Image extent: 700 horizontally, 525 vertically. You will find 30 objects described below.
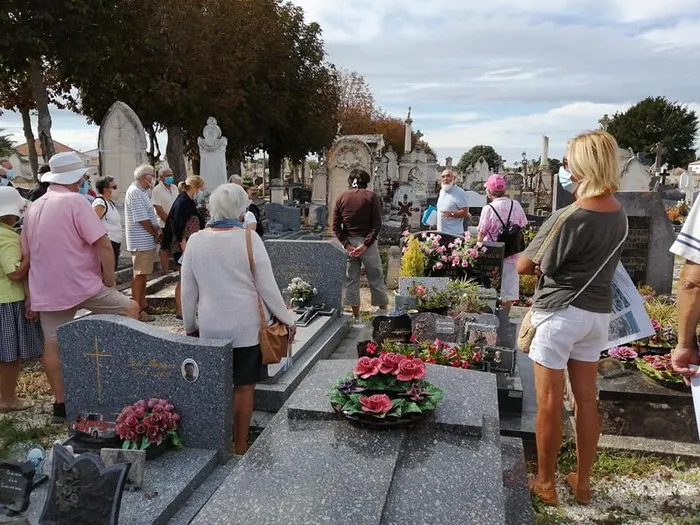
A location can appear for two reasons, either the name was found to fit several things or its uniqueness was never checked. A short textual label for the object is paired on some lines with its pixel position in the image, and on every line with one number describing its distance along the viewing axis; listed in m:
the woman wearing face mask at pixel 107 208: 6.71
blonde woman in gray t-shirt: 3.05
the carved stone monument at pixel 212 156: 14.41
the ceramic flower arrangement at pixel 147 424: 3.29
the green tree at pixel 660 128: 50.38
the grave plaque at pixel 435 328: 4.98
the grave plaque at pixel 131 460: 3.03
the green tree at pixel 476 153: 86.44
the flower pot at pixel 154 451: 3.30
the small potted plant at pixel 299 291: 6.72
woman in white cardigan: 3.54
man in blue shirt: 7.75
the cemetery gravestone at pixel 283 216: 13.92
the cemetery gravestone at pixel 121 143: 11.31
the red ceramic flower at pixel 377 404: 2.86
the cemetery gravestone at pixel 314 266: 6.74
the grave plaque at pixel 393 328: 5.05
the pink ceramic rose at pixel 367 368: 3.13
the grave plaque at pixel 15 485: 2.88
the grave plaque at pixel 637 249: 8.21
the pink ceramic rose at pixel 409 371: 3.09
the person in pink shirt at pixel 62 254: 4.21
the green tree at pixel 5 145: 23.90
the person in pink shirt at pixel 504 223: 6.35
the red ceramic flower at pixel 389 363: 3.13
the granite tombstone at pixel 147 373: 3.39
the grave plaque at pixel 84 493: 2.71
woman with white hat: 4.39
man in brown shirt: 6.88
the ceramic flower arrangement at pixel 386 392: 2.89
